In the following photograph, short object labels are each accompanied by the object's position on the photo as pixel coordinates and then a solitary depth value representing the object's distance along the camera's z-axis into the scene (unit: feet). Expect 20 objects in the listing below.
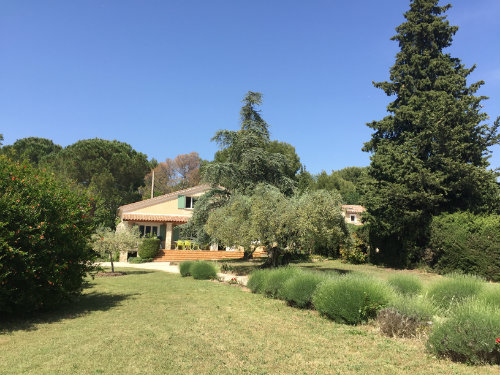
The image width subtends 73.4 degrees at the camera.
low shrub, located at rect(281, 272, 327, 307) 30.55
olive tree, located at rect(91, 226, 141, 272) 62.18
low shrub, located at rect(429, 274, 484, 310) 27.35
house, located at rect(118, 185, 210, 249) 99.19
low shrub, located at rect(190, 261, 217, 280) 52.75
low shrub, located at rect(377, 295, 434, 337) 21.80
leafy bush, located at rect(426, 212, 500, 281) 52.47
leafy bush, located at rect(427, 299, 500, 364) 16.56
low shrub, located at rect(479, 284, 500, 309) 24.79
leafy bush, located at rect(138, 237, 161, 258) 90.12
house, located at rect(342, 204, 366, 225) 170.09
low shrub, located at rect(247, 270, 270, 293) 38.32
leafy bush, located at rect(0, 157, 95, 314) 25.84
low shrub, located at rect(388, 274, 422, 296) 30.58
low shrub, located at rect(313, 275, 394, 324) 24.82
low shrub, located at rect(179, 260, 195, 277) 57.24
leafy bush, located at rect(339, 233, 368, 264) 79.51
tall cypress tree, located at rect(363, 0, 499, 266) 63.31
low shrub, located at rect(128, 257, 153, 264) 88.60
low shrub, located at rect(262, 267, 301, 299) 35.09
